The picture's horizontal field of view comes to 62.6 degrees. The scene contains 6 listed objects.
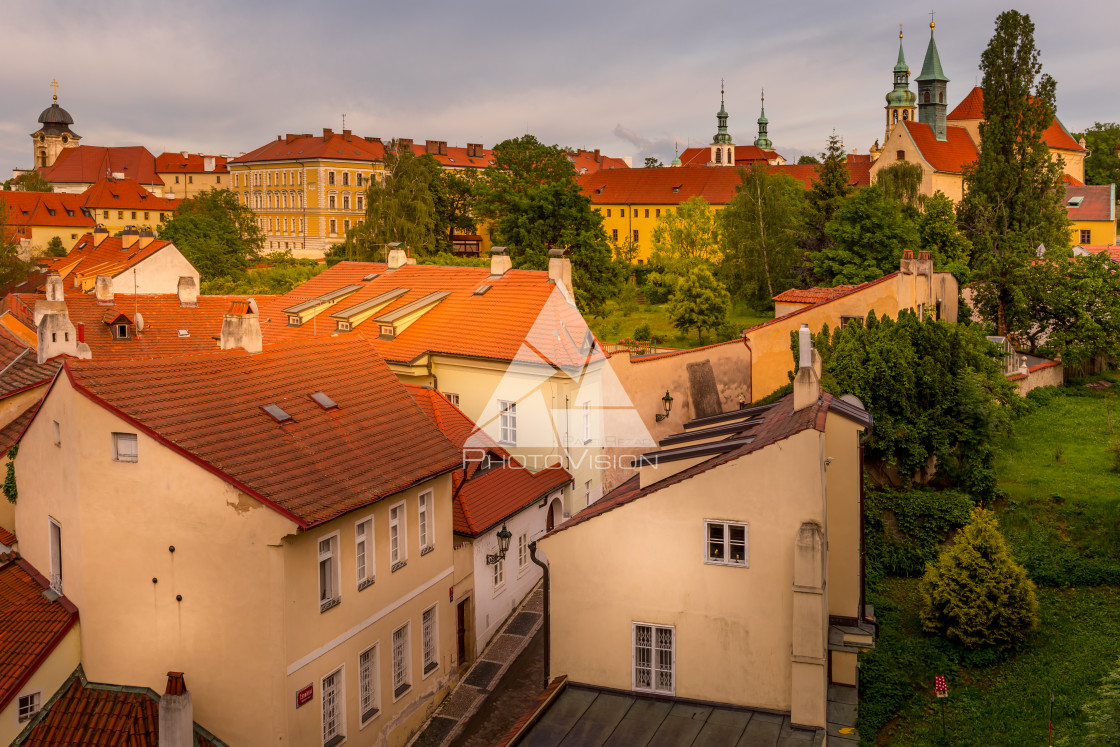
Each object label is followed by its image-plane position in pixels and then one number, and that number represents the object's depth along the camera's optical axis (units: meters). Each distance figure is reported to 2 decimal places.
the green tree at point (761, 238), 59.69
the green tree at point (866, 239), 44.59
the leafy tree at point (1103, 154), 107.19
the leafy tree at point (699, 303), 49.75
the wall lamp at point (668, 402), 33.67
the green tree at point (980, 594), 19.59
